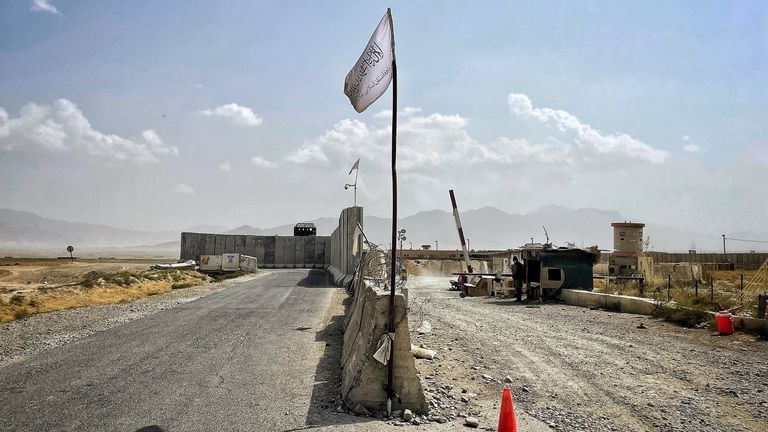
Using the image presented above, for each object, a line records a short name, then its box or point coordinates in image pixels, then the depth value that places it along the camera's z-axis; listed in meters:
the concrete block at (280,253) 61.44
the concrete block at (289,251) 61.47
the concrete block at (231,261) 45.12
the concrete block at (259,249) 61.35
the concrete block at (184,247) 58.41
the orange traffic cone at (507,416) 5.57
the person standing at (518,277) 24.34
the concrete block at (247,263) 45.75
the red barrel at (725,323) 12.95
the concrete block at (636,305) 17.25
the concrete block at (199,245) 58.81
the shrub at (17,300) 20.12
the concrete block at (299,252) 61.44
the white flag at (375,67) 7.18
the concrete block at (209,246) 59.31
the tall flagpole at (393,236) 6.70
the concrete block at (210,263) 45.50
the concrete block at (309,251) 61.31
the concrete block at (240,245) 60.66
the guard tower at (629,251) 35.19
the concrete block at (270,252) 61.44
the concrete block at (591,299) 19.74
